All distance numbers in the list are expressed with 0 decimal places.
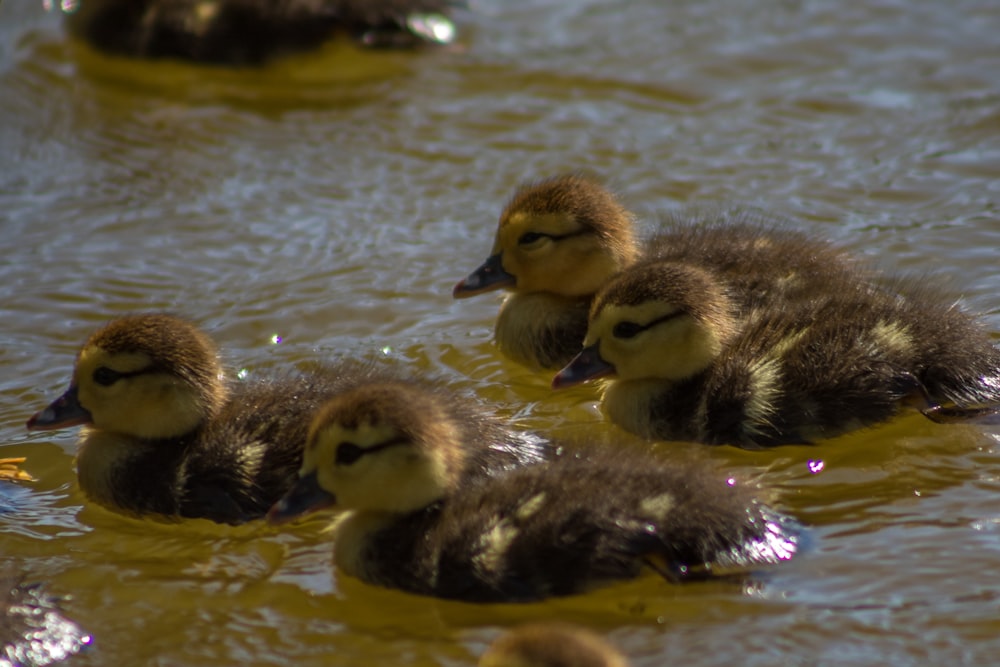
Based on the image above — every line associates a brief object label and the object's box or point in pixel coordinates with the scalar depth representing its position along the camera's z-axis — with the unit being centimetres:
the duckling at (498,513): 798
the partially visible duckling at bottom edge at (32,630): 788
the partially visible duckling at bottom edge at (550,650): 629
